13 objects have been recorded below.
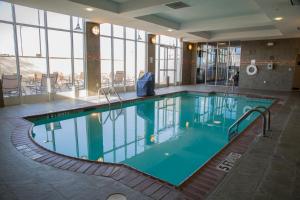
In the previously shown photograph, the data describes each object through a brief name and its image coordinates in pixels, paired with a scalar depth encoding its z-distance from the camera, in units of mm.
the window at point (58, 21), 6970
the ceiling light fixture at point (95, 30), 7871
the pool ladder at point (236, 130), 3405
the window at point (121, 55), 8866
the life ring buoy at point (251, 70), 11336
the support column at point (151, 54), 10594
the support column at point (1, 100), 5864
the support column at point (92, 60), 7820
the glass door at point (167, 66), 11898
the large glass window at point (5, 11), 5867
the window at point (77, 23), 7487
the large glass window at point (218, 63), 12258
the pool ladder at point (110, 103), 5857
